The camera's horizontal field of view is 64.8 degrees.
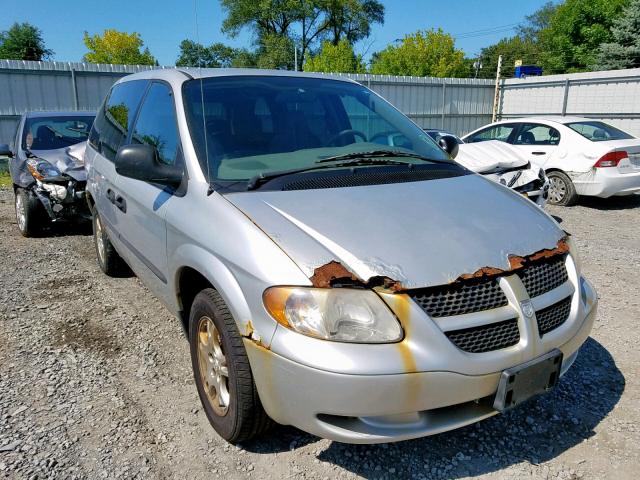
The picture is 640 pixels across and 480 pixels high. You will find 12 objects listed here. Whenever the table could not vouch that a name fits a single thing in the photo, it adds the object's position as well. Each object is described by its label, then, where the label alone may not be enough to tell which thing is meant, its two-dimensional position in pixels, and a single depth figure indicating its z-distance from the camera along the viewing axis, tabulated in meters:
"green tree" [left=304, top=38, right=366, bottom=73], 35.62
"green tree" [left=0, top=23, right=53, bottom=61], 44.91
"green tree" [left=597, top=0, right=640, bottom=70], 26.47
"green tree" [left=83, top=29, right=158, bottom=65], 51.06
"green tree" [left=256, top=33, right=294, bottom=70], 40.56
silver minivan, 1.88
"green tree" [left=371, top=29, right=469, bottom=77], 36.88
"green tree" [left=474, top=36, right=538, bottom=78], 58.05
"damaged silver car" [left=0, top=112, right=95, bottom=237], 5.98
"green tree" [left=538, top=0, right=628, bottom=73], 31.55
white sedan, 7.91
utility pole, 18.64
